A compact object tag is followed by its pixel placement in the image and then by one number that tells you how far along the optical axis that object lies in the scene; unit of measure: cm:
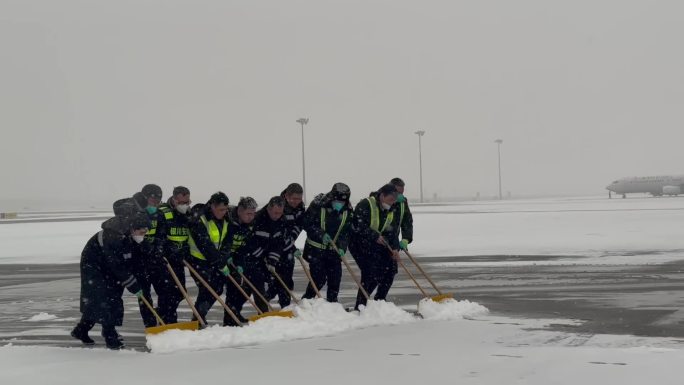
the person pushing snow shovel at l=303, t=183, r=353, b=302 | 1125
